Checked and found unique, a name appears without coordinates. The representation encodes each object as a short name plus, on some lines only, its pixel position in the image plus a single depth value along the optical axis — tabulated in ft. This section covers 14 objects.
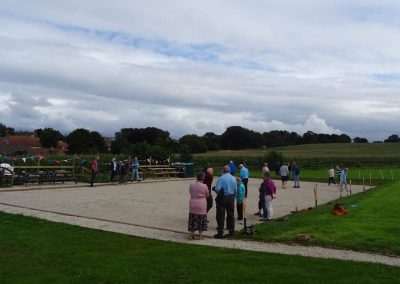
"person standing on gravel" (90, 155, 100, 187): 95.24
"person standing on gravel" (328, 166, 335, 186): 123.15
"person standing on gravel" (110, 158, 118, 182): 107.55
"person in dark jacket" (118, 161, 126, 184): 107.04
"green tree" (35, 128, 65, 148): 407.85
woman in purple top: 52.97
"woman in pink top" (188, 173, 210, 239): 41.34
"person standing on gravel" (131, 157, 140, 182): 115.03
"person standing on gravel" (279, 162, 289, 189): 111.96
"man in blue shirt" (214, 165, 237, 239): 43.83
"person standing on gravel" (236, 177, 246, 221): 53.30
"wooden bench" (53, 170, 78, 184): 99.91
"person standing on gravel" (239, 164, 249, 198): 78.41
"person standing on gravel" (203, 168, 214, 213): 53.84
